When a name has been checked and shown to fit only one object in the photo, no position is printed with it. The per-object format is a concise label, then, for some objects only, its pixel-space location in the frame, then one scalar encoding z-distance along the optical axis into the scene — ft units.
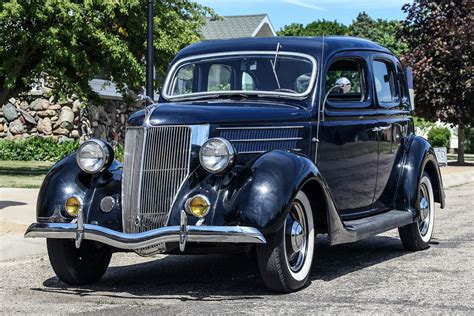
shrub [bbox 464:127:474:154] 147.64
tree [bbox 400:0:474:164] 92.27
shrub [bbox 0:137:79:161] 85.66
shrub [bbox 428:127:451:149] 150.20
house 136.67
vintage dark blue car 22.59
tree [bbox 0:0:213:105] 62.64
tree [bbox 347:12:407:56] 201.90
